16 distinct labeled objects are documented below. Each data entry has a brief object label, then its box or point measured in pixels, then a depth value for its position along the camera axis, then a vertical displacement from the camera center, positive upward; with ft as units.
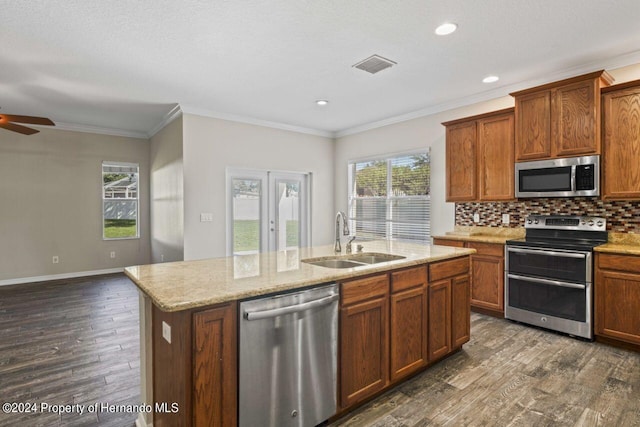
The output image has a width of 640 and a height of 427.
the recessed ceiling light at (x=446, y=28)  8.99 +5.07
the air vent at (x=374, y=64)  11.17 +5.14
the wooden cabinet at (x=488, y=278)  12.48 -2.62
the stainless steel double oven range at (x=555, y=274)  10.39 -2.13
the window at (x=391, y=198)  17.28 +0.74
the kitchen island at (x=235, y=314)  4.77 -1.92
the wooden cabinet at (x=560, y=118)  10.73 +3.19
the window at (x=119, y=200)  21.62 +0.79
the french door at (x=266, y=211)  18.70 +0.02
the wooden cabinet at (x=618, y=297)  9.52 -2.60
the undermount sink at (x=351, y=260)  8.44 -1.30
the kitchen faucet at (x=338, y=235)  9.03 -0.69
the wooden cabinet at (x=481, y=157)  13.10 +2.22
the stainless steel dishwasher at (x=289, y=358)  5.22 -2.53
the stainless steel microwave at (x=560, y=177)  10.85 +1.14
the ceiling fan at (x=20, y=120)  12.57 +3.57
